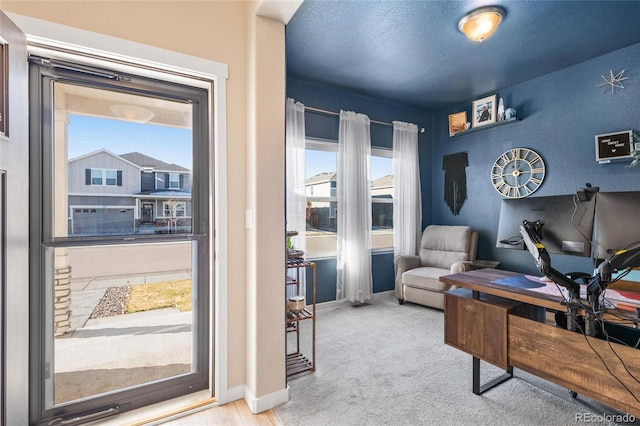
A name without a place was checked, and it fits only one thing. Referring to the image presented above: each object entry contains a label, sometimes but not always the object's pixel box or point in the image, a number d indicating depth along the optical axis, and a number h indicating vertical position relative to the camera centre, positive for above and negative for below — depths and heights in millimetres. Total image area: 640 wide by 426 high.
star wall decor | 2932 +1310
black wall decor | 4352 +509
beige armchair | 3594 -626
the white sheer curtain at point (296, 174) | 3469 +485
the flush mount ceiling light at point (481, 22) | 2320 +1530
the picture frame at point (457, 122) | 4176 +1293
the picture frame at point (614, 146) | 2809 +642
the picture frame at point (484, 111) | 3841 +1346
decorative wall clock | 3555 +511
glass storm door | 1646 -149
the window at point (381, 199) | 4320 +232
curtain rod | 3679 +1303
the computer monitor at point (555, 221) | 1413 -38
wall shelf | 3680 +1144
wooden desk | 1358 -688
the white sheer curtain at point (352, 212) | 3861 +40
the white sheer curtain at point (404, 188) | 4328 +392
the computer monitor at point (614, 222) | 1319 -39
